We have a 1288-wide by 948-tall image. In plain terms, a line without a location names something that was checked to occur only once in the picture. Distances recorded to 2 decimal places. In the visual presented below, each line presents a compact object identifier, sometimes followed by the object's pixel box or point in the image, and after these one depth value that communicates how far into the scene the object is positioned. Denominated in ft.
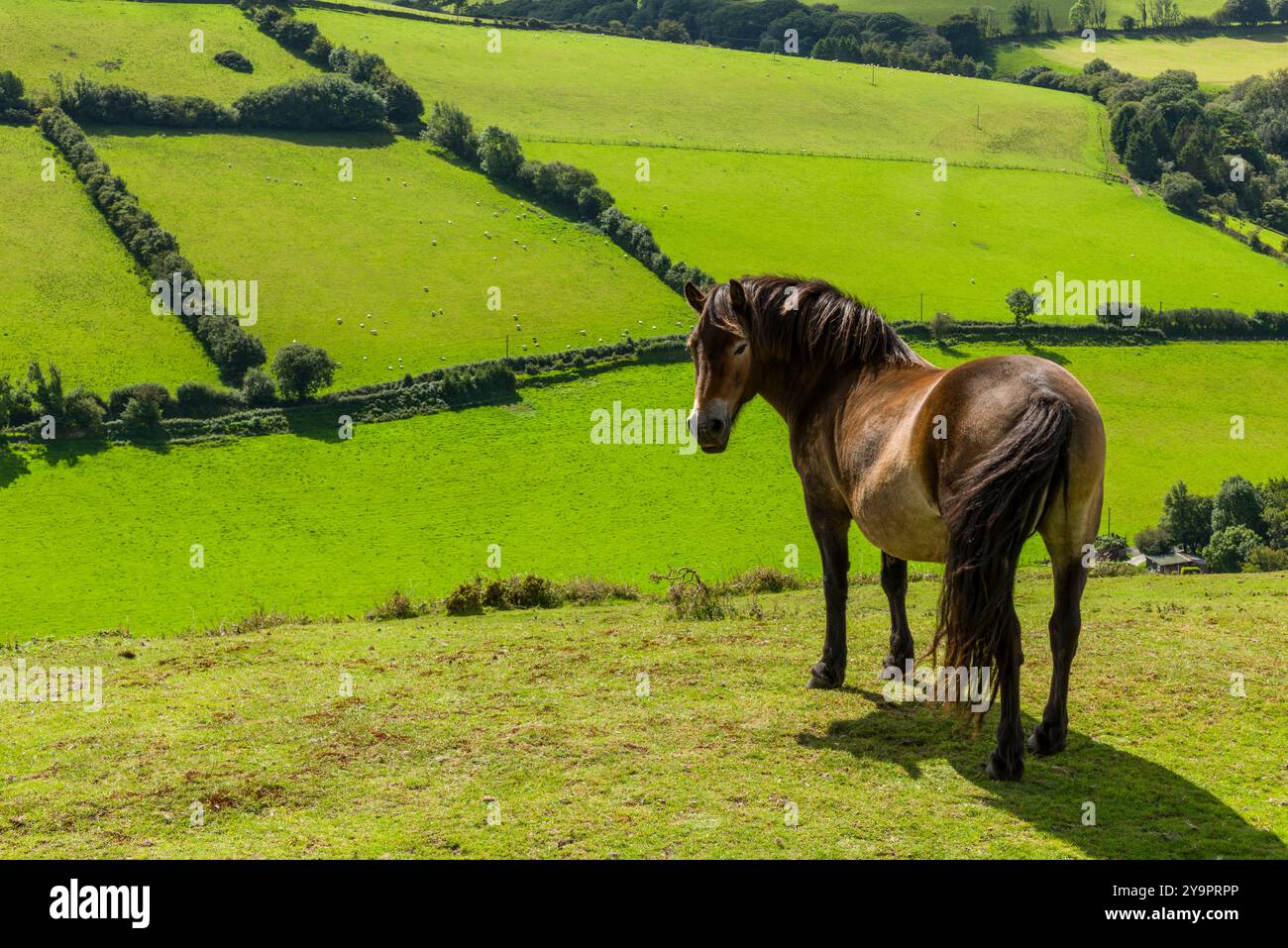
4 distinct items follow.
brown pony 34.17
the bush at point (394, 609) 77.61
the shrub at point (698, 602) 66.28
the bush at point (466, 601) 75.05
